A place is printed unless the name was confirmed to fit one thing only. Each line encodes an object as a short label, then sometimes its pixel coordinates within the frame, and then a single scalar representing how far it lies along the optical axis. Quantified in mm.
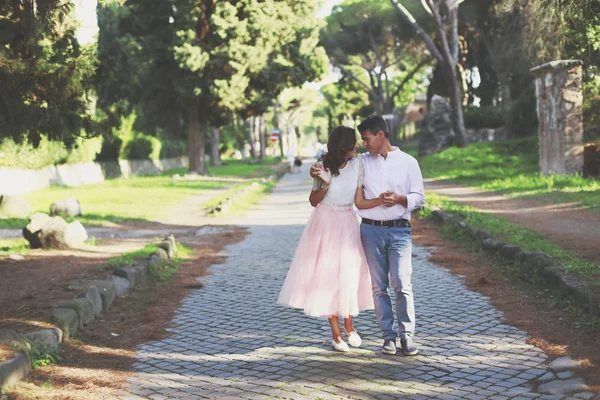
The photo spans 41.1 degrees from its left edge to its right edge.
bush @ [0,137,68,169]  27859
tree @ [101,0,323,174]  33781
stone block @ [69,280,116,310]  8047
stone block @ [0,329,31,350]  5759
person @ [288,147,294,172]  49188
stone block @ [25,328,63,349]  6109
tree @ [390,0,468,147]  33844
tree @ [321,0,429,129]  53375
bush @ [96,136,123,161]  41344
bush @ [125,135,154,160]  45719
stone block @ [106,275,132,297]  8633
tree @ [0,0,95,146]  9422
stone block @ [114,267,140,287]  9219
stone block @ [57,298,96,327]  7168
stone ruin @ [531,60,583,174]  21656
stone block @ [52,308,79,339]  6684
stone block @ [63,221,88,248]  12664
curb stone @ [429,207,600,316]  7091
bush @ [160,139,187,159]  55875
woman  6148
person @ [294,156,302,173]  51144
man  5980
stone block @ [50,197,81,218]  18031
